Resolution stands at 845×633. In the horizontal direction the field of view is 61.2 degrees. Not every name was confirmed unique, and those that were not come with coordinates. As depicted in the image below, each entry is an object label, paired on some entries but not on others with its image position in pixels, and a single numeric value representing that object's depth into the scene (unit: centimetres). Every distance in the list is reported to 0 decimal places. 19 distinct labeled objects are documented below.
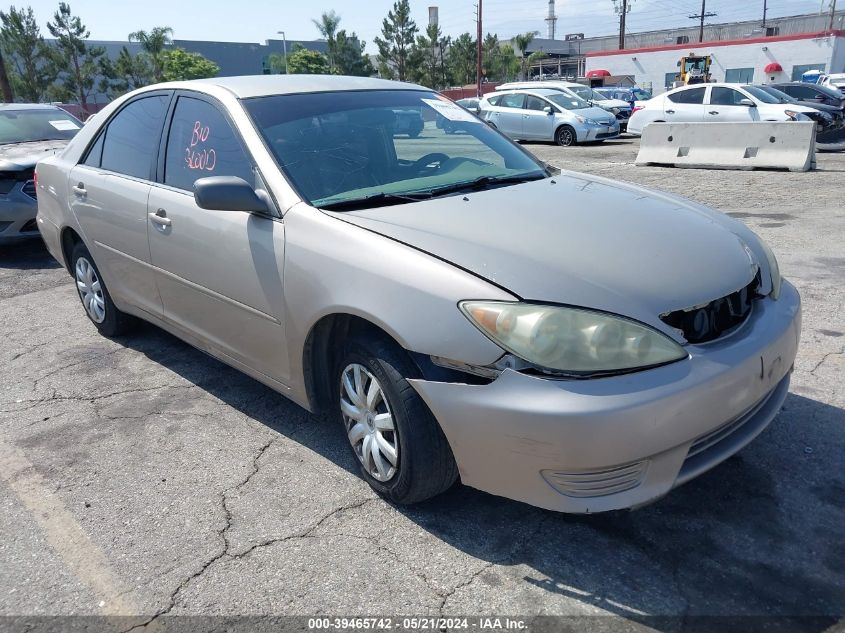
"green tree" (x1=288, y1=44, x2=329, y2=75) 5600
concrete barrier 1168
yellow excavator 3669
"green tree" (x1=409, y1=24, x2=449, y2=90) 5509
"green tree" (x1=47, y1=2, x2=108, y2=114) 4359
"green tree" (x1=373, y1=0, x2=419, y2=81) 5425
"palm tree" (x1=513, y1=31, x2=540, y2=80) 6725
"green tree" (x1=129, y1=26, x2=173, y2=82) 4788
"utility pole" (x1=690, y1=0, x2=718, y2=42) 6970
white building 4338
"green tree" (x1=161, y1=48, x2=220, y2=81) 4903
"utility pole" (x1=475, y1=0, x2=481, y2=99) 4644
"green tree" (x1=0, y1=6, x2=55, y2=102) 4109
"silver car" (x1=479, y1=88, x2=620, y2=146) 1802
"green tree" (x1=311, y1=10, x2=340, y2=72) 5553
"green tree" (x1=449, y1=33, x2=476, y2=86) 5509
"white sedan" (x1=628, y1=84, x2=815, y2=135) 1516
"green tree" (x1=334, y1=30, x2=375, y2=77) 5509
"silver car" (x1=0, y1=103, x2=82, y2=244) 748
